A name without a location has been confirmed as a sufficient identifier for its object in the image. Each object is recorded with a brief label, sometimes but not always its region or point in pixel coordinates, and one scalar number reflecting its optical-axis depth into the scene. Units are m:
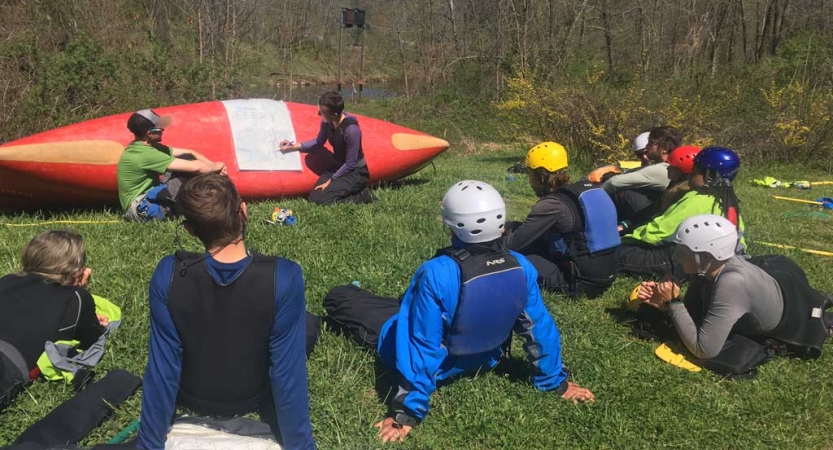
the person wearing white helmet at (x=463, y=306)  2.66
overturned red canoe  5.77
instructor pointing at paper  6.65
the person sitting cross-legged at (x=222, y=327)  2.02
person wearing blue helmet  4.19
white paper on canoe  6.67
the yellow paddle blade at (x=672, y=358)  3.45
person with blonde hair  2.71
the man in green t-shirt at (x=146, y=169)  5.46
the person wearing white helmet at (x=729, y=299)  3.15
